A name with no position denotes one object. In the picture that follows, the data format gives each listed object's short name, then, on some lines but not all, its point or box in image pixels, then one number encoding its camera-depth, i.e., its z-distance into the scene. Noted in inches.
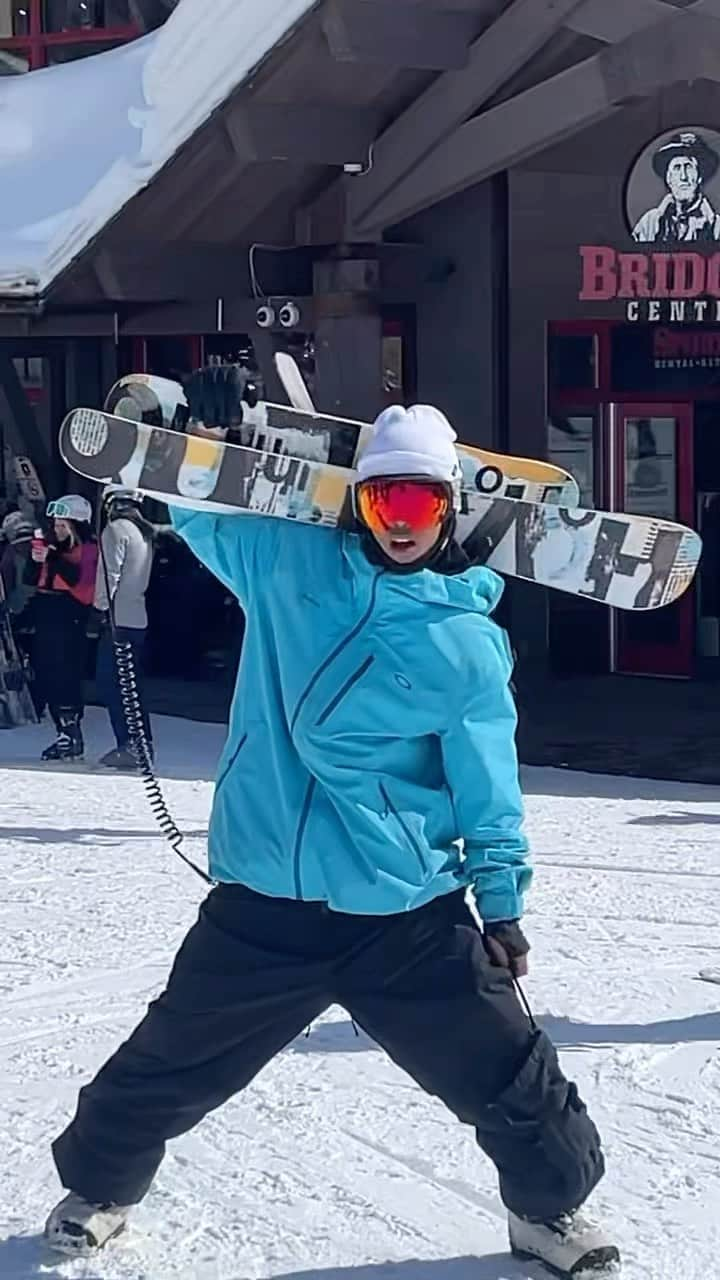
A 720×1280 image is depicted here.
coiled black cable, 199.3
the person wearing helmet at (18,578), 505.0
